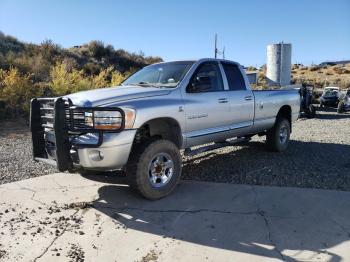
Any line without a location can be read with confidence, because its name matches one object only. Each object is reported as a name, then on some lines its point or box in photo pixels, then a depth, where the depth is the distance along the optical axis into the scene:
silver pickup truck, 5.04
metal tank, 36.00
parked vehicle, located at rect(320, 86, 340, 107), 25.70
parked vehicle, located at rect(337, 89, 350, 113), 21.80
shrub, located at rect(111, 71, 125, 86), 16.50
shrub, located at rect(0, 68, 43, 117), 13.16
